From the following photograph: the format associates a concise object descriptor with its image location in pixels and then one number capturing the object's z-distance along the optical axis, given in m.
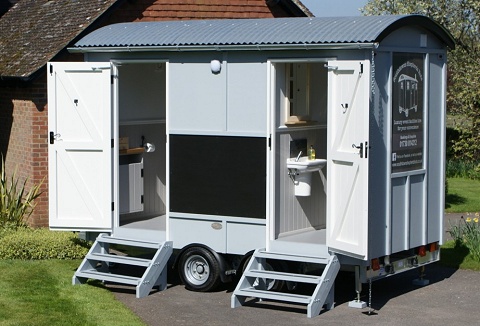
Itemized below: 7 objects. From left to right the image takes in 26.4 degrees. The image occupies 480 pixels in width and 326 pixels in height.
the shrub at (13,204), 14.43
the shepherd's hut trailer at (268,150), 10.41
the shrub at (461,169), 25.14
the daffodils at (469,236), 13.27
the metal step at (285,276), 10.50
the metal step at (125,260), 11.59
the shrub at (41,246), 13.23
